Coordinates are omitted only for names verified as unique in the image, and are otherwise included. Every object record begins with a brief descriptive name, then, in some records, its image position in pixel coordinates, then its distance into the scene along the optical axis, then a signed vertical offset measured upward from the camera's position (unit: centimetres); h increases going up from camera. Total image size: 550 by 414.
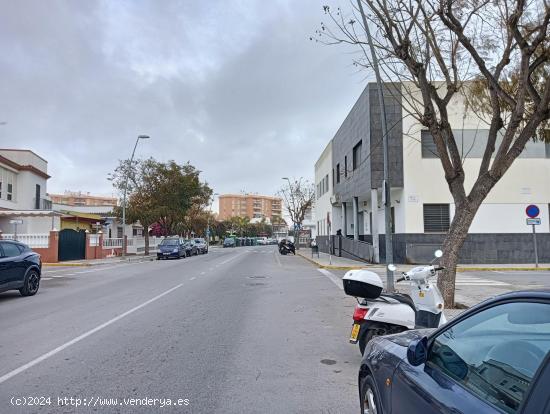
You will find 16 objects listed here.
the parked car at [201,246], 4819 -70
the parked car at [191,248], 4102 -83
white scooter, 572 -86
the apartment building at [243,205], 17888 +1315
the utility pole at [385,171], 1185 +205
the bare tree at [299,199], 6444 +562
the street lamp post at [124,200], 3393 +293
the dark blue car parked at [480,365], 215 -69
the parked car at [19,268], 1221 -77
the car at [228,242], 7951 -49
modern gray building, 2433 +235
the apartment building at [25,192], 3139 +401
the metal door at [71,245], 3008 -32
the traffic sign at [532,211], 2072 +118
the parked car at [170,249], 3547 -73
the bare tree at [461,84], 934 +334
